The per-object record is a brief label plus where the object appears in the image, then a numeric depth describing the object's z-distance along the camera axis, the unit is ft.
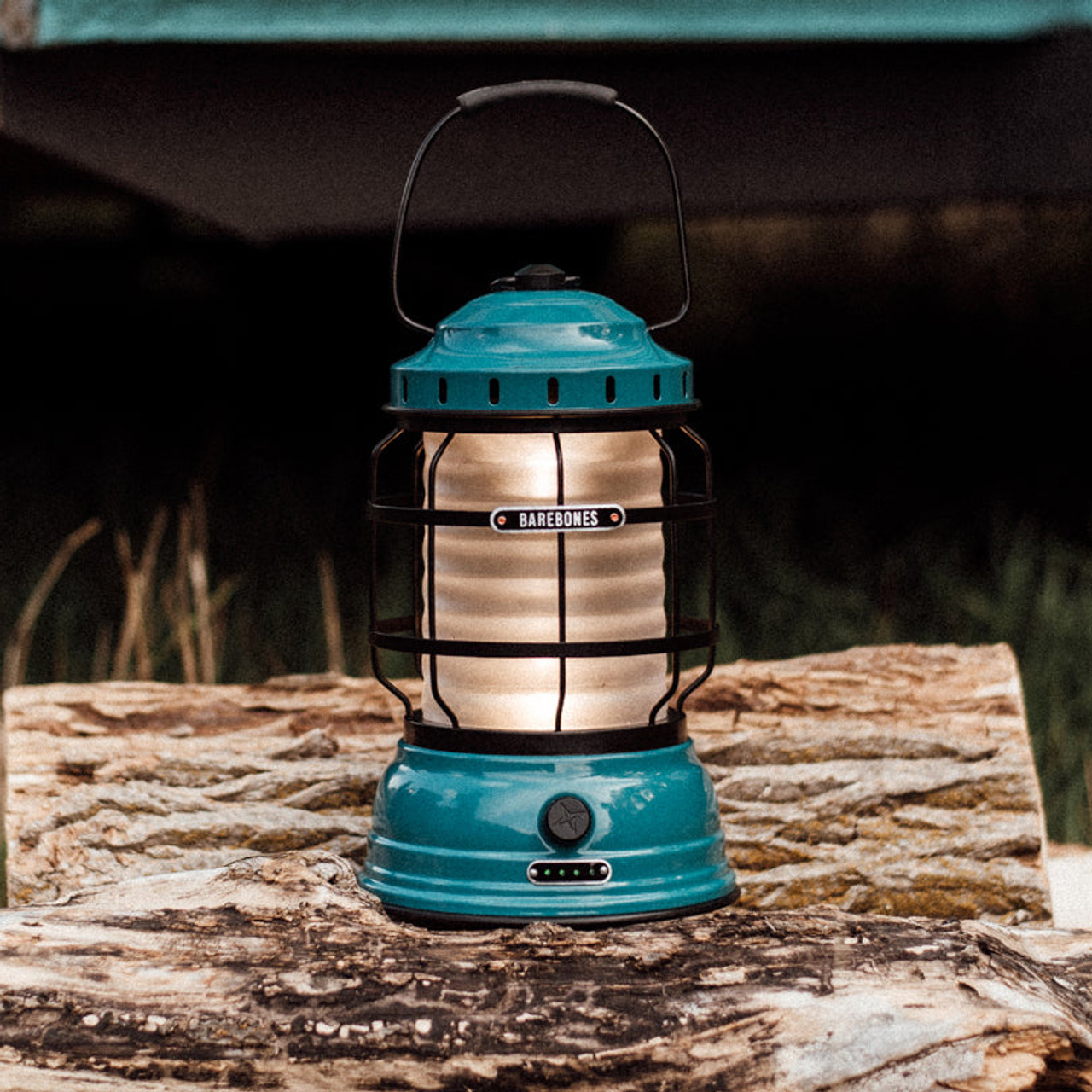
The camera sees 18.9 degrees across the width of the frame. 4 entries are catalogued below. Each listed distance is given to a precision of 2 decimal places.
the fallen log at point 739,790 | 4.22
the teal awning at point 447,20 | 4.88
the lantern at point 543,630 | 3.75
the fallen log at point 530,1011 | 3.50
